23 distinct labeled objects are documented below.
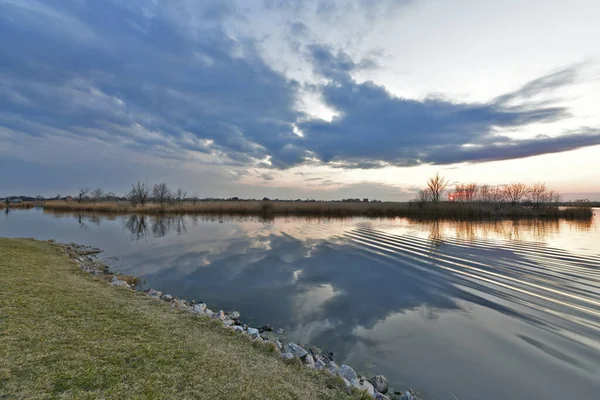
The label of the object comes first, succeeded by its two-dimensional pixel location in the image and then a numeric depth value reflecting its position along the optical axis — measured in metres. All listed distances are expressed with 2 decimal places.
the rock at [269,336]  5.57
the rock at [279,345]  4.86
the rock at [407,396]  3.89
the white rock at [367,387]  3.73
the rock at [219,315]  6.08
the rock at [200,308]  6.40
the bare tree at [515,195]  46.05
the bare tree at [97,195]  74.08
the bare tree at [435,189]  49.56
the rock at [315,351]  5.08
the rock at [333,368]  4.16
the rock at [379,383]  4.13
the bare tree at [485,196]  47.46
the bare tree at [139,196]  54.62
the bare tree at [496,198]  45.80
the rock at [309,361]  4.21
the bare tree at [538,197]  43.71
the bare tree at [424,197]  42.22
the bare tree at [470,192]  50.50
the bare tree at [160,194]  56.57
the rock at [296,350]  4.50
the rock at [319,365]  4.18
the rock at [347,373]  4.09
